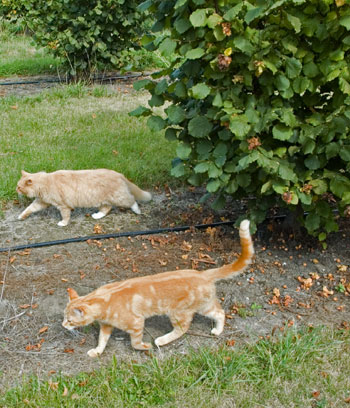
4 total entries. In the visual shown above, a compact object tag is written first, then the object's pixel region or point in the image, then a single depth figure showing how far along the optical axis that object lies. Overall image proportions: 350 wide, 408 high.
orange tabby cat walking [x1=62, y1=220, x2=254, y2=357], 3.54
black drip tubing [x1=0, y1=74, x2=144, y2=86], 9.80
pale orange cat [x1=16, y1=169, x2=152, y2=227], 5.17
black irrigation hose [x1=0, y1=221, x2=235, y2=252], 4.78
